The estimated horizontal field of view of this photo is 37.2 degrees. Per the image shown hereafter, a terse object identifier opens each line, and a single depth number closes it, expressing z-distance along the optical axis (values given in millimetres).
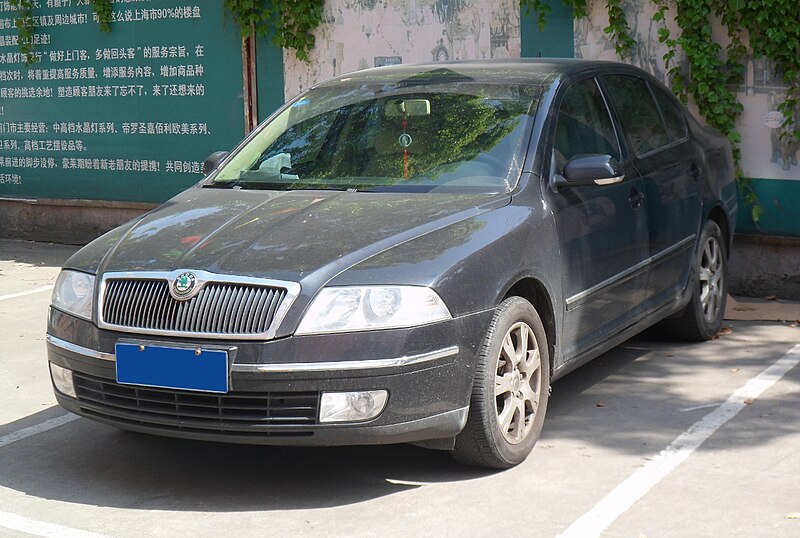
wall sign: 11039
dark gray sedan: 4258
